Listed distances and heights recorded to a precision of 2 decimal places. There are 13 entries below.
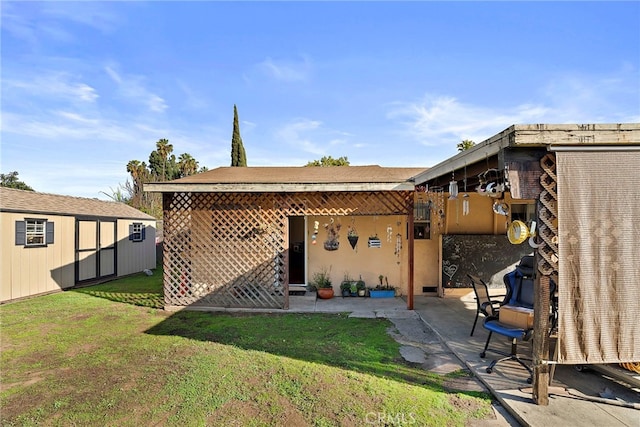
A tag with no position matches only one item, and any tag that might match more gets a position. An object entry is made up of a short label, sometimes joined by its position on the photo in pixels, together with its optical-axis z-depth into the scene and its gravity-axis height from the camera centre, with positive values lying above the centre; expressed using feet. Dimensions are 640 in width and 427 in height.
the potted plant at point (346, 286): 26.94 -5.72
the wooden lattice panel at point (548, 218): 10.05 +0.11
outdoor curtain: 9.84 -1.31
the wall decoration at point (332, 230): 27.14 -0.72
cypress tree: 63.36 +15.85
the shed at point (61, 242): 25.71 -1.94
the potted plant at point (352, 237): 25.73 -1.29
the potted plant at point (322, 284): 26.00 -5.58
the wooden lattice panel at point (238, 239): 22.54 -1.29
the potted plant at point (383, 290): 26.66 -6.09
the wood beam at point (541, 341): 10.09 -4.07
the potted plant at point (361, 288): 26.84 -5.91
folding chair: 15.33 -4.14
